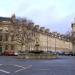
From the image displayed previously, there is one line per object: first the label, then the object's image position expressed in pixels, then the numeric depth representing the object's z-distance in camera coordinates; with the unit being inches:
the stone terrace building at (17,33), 1447.8
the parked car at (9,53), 1168.5
